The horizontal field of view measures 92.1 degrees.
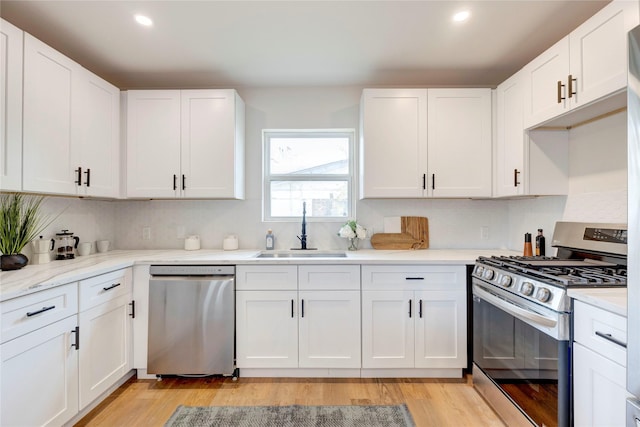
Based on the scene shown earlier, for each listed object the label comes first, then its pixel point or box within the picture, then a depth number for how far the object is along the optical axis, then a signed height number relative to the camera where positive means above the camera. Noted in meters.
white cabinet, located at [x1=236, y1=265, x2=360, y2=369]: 2.29 -0.73
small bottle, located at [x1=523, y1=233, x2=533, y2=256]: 2.45 -0.24
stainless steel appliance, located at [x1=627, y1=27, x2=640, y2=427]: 0.91 -0.02
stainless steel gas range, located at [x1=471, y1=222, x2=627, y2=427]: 1.39 -0.53
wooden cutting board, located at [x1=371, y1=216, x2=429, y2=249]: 2.93 -0.20
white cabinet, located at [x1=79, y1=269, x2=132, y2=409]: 1.85 -0.77
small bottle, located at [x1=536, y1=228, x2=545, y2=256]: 2.39 -0.22
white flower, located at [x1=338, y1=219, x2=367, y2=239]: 2.79 -0.14
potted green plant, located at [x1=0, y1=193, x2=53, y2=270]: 1.84 -0.08
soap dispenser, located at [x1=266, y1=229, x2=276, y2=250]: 2.89 -0.25
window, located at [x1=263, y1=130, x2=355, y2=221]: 3.07 +0.42
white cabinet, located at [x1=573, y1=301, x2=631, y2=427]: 1.14 -0.60
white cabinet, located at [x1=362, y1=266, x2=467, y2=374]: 2.29 -0.77
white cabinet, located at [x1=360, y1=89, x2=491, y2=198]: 2.61 +0.63
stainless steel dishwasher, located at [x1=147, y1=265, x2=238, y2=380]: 2.25 -0.78
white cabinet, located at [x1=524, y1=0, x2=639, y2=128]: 1.47 +0.84
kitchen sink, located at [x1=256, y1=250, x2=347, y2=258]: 2.70 -0.34
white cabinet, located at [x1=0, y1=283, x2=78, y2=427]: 1.40 -0.72
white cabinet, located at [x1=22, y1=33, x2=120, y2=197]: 1.83 +0.60
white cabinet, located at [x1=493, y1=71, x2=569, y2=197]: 2.24 +0.43
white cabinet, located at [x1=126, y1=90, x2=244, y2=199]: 2.63 +0.62
